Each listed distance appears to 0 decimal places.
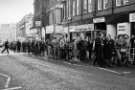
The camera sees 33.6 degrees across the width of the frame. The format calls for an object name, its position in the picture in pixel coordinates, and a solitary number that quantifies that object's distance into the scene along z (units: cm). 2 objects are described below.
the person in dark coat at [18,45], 3831
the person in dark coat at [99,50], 1412
